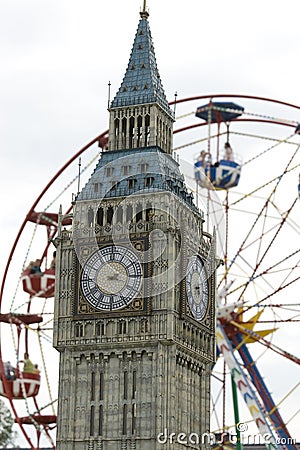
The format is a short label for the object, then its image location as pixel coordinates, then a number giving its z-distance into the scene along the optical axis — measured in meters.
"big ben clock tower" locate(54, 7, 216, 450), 94.94
